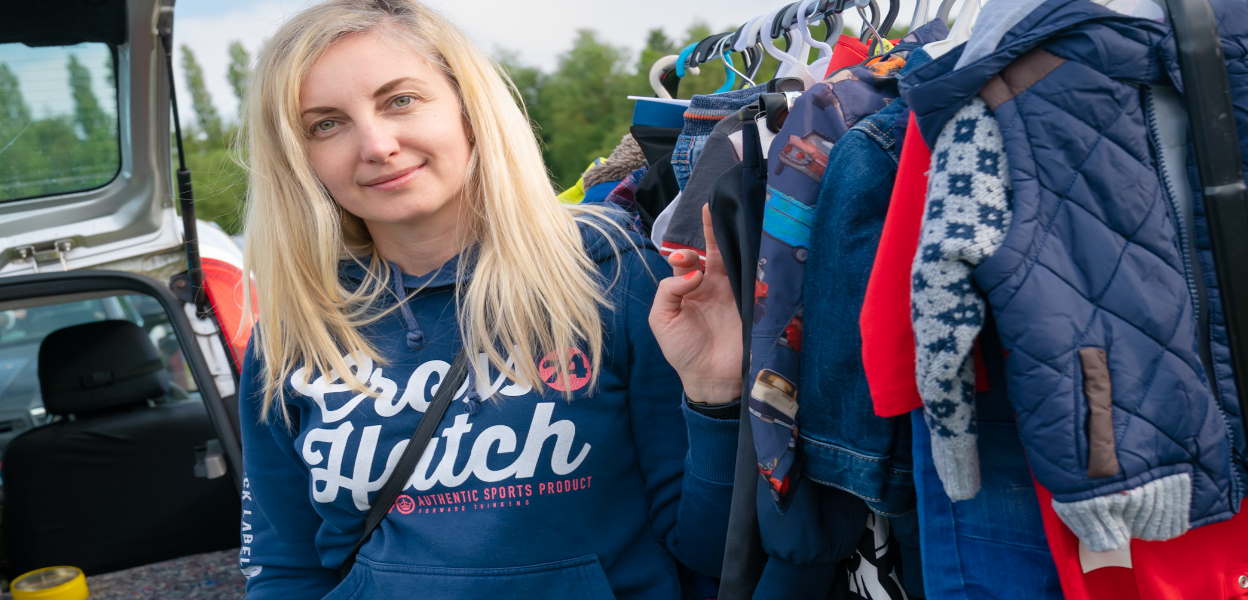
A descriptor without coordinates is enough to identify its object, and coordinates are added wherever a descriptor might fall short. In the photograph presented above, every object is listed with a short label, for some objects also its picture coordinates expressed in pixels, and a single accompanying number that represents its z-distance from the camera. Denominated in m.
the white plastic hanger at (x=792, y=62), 1.56
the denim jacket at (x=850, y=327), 1.14
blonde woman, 1.60
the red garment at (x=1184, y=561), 1.01
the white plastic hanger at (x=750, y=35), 1.83
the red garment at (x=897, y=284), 1.05
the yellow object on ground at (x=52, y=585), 3.25
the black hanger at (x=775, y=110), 1.28
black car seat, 3.45
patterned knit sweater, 0.94
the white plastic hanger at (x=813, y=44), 1.66
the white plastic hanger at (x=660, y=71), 2.26
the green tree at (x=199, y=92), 24.56
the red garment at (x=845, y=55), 1.71
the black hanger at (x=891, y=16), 1.76
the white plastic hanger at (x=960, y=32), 1.18
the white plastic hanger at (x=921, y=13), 1.57
